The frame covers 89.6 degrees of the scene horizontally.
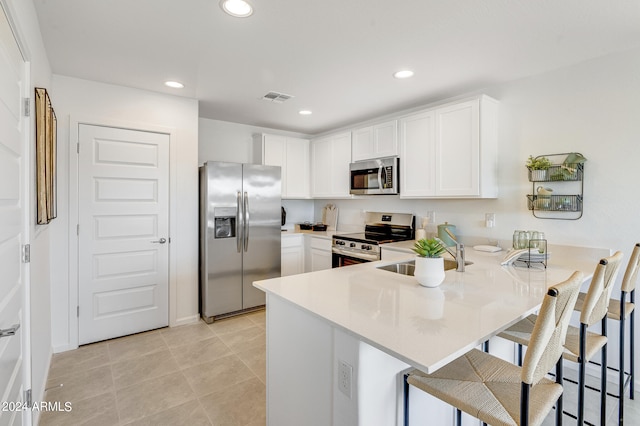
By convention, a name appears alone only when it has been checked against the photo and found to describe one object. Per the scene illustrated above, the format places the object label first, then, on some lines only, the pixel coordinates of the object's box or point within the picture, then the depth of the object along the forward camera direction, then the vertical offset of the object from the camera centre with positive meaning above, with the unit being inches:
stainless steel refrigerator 139.0 -11.4
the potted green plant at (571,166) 97.8 +13.7
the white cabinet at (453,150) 114.6 +23.1
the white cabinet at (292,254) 169.6 -24.1
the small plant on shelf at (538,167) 103.2 +14.2
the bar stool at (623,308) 72.1 -23.5
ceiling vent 129.2 +46.2
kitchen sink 94.6 -17.1
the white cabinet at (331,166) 169.6 +24.3
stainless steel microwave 143.3 +15.6
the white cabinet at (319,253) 162.9 -22.7
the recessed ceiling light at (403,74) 105.6 +45.3
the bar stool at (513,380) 40.9 -26.0
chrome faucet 83.1 -12.3
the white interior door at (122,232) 116.5 -8.8
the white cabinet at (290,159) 176.6 +28.3
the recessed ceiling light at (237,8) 69.7 +44.8
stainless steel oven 142.3 -13.3
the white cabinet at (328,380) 48.0 -28.6
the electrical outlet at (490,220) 121.9 -3.6
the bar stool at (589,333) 57.5 -24.8
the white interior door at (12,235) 46.9 -4.5
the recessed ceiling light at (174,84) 116.7 +45.9
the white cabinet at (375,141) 144.4 +32.5
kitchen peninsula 45.9 -17.6
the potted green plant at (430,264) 68.2 -11.5
